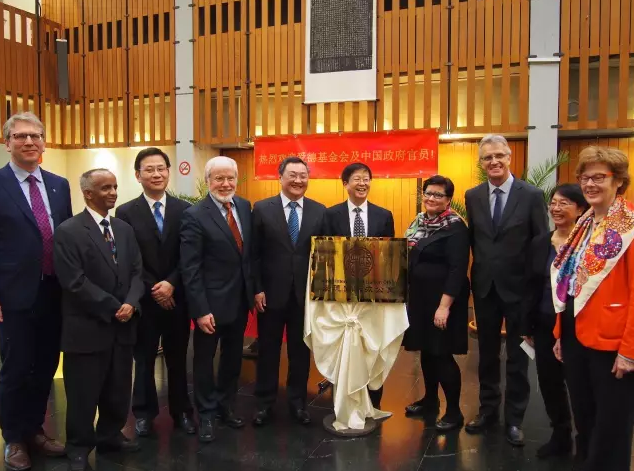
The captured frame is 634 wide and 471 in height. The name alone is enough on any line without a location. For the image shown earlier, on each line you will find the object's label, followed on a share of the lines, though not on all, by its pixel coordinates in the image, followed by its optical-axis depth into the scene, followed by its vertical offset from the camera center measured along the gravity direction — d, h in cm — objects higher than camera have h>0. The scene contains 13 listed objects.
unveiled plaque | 279 -33
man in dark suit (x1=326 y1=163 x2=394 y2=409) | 298 -2
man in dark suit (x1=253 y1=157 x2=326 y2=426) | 293 -40
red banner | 593 +75
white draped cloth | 285 -78
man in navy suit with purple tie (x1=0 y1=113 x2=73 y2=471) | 247 -39
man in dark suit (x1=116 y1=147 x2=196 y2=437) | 280 -48
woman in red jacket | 184 -37
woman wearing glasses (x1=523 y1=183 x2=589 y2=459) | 242 -53
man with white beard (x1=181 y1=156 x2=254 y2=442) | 275 -37
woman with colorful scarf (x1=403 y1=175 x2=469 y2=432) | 281 -45
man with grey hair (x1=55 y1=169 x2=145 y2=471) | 238 -48
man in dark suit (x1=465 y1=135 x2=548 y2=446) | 273 -29
